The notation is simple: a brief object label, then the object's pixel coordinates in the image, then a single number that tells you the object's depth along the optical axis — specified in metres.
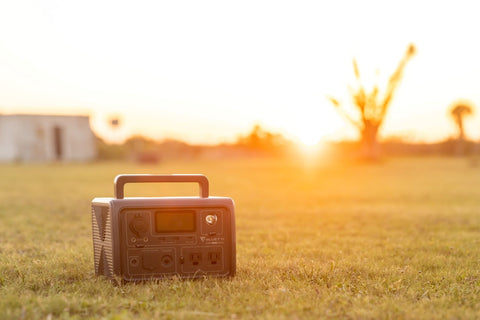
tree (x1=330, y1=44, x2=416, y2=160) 38.02
